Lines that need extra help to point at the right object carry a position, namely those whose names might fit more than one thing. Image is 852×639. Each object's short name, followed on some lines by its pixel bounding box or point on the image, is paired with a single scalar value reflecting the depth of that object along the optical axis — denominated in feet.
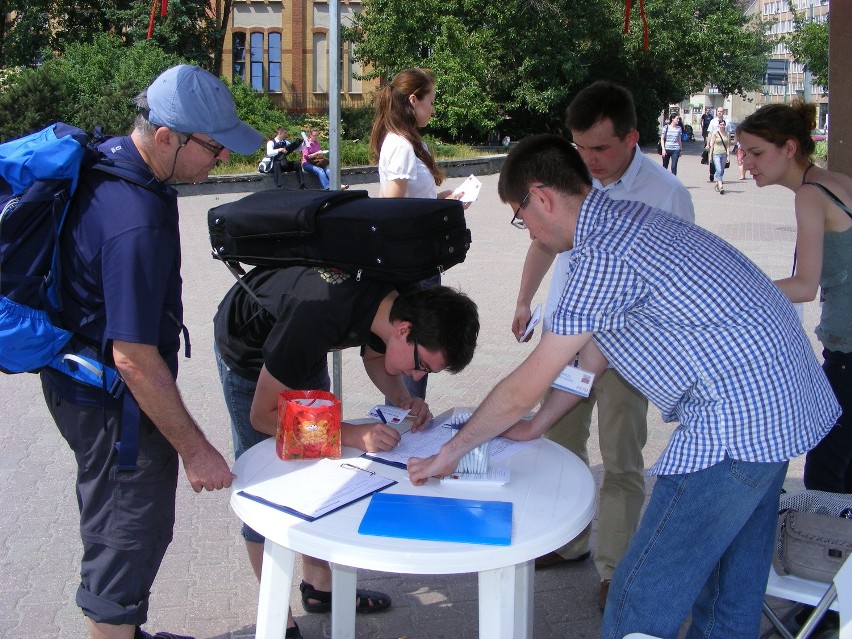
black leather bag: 7.80
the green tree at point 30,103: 62.44
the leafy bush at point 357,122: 86.53
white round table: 6.26
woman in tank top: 9.72
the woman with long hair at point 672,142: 64.22
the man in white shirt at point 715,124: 57.68
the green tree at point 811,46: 66.54
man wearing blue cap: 7.11
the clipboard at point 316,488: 7.06
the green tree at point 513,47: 82.58
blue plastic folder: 6.48
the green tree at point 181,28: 96.27
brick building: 118.32
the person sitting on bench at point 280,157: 59.26
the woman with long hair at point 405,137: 14.01
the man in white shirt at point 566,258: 10.47
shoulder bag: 8.11
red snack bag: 7.94
